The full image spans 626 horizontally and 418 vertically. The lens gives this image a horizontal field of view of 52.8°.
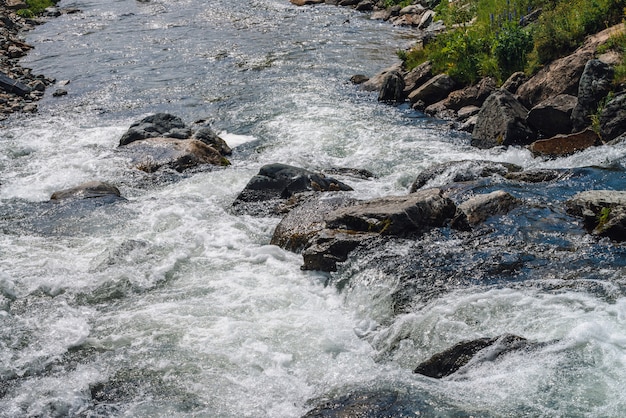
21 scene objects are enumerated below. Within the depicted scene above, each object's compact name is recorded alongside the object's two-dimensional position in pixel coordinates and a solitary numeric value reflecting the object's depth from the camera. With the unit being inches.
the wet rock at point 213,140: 628.7
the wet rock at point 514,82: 642.8
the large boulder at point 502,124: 560.7
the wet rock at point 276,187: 488.7
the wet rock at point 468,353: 268.1
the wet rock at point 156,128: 647.1
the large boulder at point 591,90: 528.7
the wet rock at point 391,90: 743.7
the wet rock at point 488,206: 406.3
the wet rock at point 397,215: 394.9
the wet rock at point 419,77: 762.8
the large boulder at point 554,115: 551.8
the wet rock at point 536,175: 461.7
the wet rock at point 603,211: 357.4
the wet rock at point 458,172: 489.1
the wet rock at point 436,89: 718.5
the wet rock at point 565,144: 517.7
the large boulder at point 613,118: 500.4
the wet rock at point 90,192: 512.1
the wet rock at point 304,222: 413.4
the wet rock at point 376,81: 781.6
